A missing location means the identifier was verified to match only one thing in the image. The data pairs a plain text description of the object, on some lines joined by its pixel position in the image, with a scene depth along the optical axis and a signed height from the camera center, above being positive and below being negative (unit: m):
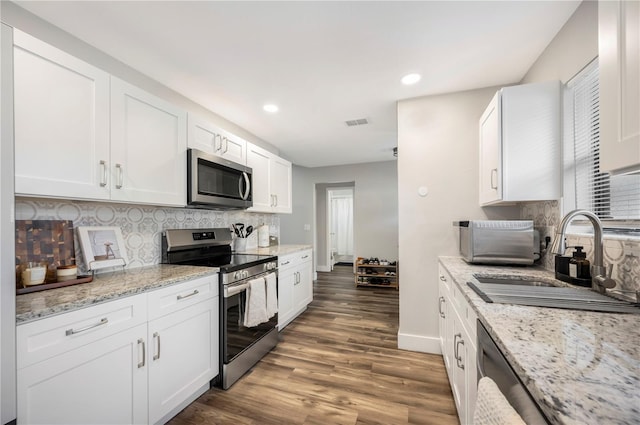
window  1.26 +0.26
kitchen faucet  1.10 -0.17
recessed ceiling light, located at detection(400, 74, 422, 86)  2.12 +1.13
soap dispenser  1.30 -0.28
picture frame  1.61 -0.22
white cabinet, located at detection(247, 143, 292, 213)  3.05 +0.43
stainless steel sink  1.00 -0.38
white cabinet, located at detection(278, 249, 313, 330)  2.93 -0.92
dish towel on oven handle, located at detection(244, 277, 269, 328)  2.13 -0.79
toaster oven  1.80 -0.22
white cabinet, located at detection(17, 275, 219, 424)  1.04 -0.74
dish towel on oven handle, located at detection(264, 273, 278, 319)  2.40 -0.80
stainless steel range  1.95 -0.61
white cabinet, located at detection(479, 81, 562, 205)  1.61 +0.45
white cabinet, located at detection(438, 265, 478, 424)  1.15 -0.75
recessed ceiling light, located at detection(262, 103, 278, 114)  2.61 +1.11
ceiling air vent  3.06 +1.11
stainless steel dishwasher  0.59 -0.48
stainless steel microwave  2.12 +0.29
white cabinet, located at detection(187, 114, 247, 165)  2.19 +0.70
